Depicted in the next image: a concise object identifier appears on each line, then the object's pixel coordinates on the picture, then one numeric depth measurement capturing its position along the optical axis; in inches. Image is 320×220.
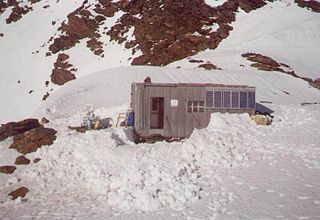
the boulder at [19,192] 600.5
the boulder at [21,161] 711.1
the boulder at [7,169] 683.4
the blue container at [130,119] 857.5
